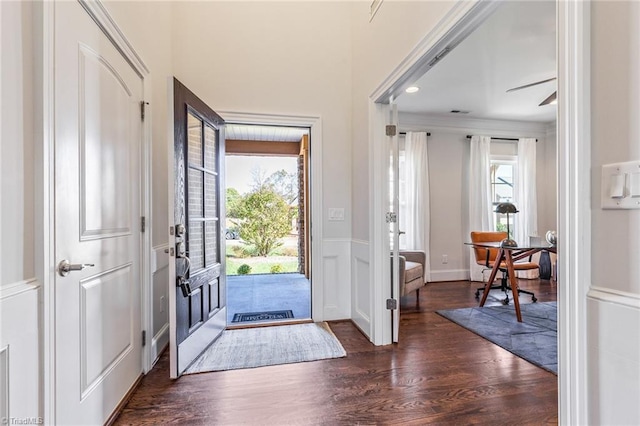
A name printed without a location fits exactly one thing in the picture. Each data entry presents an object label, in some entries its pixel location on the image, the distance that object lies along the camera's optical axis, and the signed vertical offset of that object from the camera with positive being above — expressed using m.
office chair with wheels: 3.68 -0.63
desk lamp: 3.28 +0.04
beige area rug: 2.16 -1.12
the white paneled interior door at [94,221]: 1.23 -0.03
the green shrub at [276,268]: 6.27 -1.19
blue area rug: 2.30 -1.13
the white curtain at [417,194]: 4.65 +0.31
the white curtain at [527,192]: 4.93 +0.36
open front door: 1.94 -0.14
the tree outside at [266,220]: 6.38 -0.13
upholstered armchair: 3.27 -0.70
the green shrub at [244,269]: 6.15 -1.18
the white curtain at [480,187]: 4.80 +0.44
